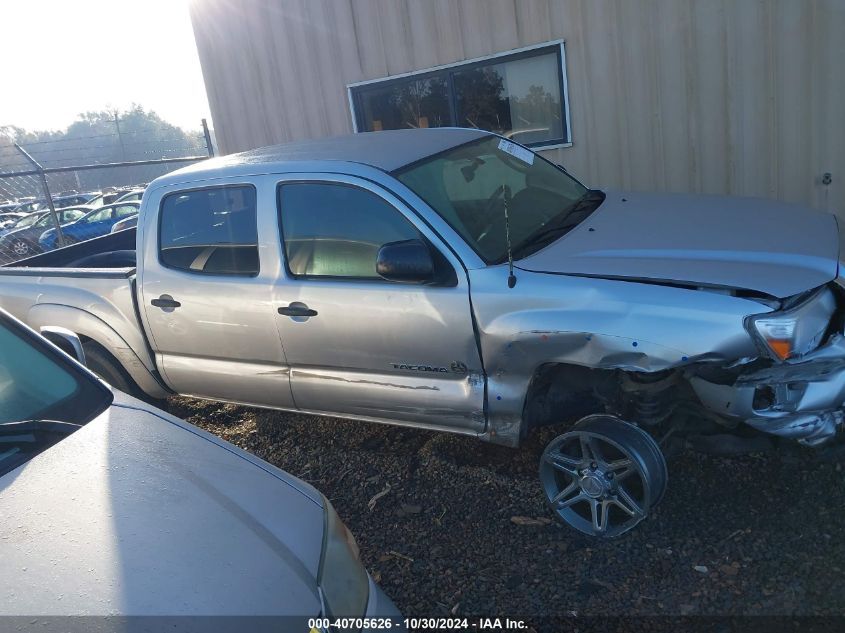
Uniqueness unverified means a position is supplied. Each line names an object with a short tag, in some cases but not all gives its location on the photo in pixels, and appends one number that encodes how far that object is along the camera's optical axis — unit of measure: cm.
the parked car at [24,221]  1853
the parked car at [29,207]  2559
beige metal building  573
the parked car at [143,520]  169
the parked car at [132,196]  1994
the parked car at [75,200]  2329
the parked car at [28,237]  1658
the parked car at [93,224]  1609
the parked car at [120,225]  948
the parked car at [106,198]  2161
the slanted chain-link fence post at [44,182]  908
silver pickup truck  287
